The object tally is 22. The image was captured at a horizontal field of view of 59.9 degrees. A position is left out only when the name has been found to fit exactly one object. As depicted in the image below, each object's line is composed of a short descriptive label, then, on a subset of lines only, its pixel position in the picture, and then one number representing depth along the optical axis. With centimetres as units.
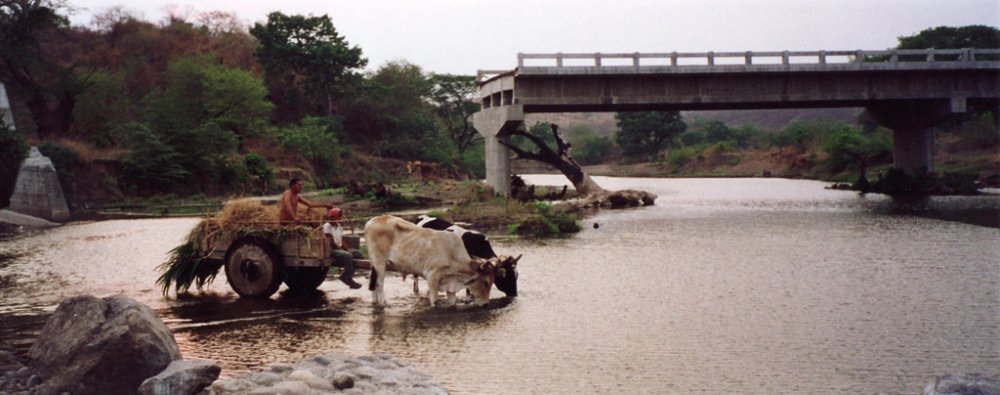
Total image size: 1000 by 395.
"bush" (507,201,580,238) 2688
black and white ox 1483
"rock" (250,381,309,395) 834
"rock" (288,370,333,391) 873
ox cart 1437
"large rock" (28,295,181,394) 905
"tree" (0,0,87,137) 4931
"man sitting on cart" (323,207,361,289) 1427
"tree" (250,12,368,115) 6612
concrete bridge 3703
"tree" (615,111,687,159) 10425
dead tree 3884
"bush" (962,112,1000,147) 5781
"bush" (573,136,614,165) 12438
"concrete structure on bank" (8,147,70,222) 3775
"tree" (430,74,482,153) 8575
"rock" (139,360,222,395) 850
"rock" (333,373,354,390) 876
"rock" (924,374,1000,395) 763
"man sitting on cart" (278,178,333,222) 1442
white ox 1394
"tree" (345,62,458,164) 6881
